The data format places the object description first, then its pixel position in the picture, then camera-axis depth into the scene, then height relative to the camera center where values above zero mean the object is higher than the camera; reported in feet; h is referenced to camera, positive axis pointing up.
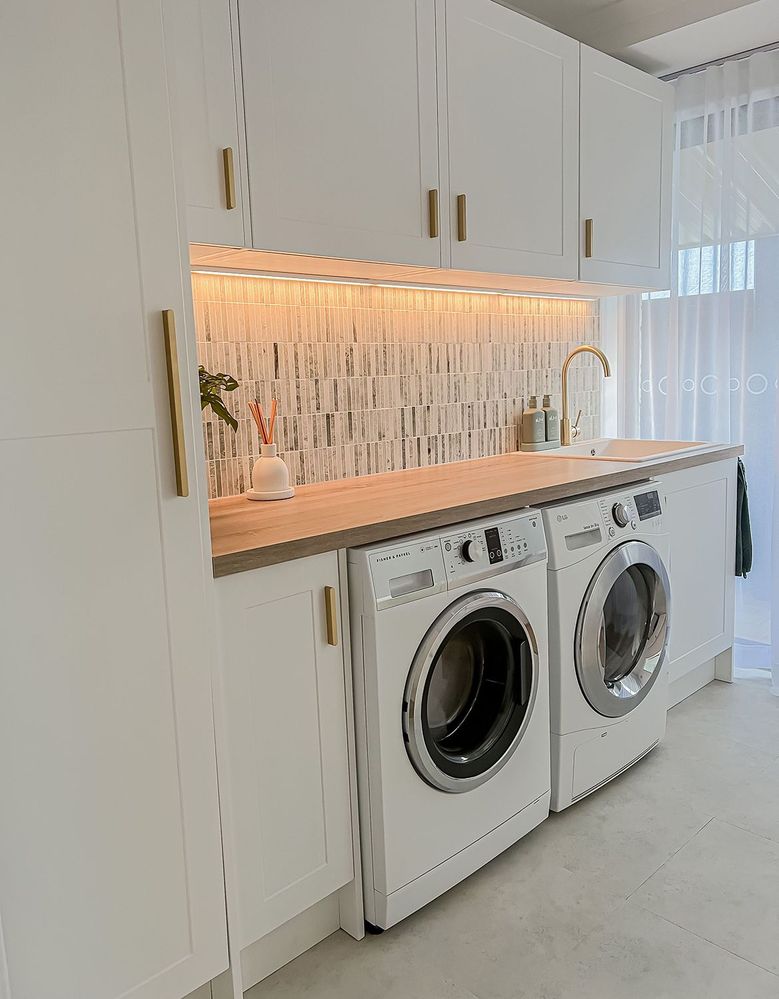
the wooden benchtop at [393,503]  5.32 -0.97
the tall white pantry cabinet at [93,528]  3.87 -0.69
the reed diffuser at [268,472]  7.10 -0.72
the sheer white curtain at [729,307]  10.08 +0.90
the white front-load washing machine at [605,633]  7.22 -2.46
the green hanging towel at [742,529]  10.39 -2.01
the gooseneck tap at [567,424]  10.11 -0.59
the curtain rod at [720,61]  9.83 +3.93
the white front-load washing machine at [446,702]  5.71 -2.48
